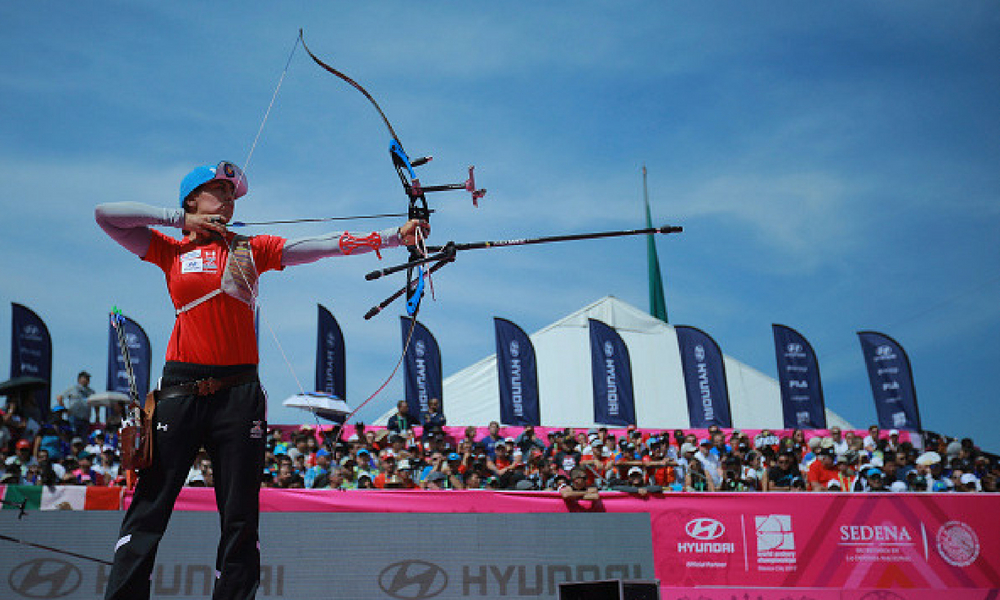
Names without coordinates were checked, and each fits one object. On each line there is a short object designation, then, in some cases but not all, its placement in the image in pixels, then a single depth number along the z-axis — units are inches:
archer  162.7
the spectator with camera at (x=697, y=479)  551.5
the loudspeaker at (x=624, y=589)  213.8
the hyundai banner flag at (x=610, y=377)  901.8
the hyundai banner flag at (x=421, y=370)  867.4
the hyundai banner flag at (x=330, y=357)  877.8
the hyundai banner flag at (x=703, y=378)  924.6
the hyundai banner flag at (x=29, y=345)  770.8
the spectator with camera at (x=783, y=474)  492.4
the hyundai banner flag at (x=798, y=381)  920.3
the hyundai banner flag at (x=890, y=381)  915.4
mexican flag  349.7
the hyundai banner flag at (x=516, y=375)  876.2
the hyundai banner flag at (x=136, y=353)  780.0
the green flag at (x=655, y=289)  1930.4
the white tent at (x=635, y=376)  1211.2
